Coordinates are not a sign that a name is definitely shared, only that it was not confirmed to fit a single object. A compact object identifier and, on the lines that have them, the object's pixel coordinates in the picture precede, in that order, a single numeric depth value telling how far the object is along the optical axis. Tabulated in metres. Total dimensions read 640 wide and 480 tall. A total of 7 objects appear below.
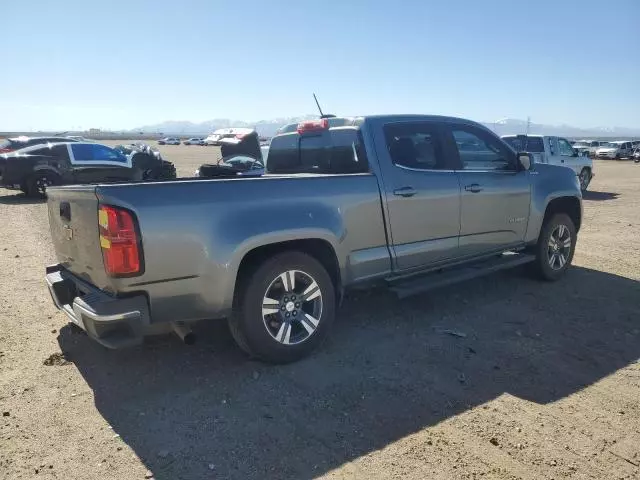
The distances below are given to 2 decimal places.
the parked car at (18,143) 15.22
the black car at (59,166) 13.57
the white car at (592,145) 44.05
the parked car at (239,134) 13.78
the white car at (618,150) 41.25
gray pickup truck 3.13
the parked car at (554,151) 15.41
